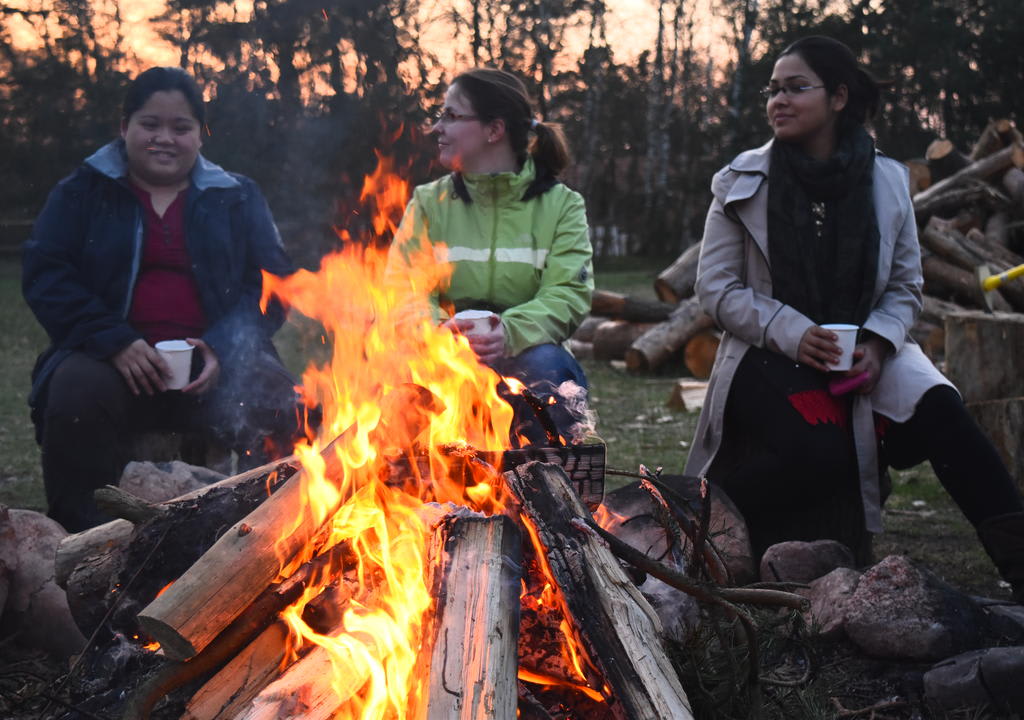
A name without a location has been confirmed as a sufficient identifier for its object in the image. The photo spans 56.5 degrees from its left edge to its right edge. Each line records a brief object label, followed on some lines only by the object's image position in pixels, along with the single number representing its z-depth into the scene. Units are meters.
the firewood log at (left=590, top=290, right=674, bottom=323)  10.44
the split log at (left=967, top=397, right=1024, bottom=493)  4.75
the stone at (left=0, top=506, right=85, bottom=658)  3.23
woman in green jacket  4.11
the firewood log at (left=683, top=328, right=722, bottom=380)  9.41
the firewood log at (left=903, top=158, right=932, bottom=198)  12.01
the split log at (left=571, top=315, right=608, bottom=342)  11.13
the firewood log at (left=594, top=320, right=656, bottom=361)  10.42
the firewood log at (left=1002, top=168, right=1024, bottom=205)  10.95
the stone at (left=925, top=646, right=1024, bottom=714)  2.63
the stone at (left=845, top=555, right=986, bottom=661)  2.92
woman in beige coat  3.70
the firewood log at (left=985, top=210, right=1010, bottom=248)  10.68
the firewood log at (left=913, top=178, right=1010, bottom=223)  10.84
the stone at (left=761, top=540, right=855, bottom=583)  3.41
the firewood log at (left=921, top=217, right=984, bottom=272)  9.64
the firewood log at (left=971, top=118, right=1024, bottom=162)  11.79
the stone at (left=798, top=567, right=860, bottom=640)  3.07
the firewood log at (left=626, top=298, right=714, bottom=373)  9.65
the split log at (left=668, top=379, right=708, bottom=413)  7.85
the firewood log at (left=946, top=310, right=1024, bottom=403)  5.29
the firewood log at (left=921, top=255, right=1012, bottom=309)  9.49
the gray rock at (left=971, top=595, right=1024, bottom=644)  2.98
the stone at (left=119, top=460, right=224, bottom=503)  3.45
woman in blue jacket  3.96
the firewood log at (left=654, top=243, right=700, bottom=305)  10.52
